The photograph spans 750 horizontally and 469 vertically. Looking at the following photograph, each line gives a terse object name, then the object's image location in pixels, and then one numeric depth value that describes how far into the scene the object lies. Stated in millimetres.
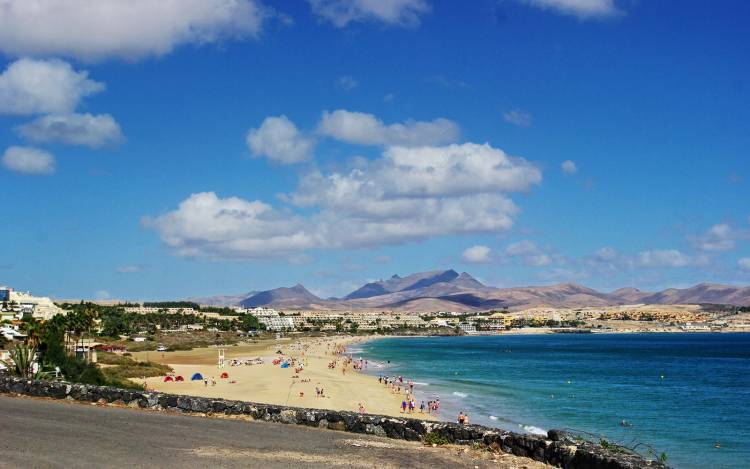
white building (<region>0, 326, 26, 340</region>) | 57281
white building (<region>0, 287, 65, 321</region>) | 109250
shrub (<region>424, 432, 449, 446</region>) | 14891
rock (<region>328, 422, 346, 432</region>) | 16473
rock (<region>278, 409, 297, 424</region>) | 17188
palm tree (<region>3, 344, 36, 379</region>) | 26984
